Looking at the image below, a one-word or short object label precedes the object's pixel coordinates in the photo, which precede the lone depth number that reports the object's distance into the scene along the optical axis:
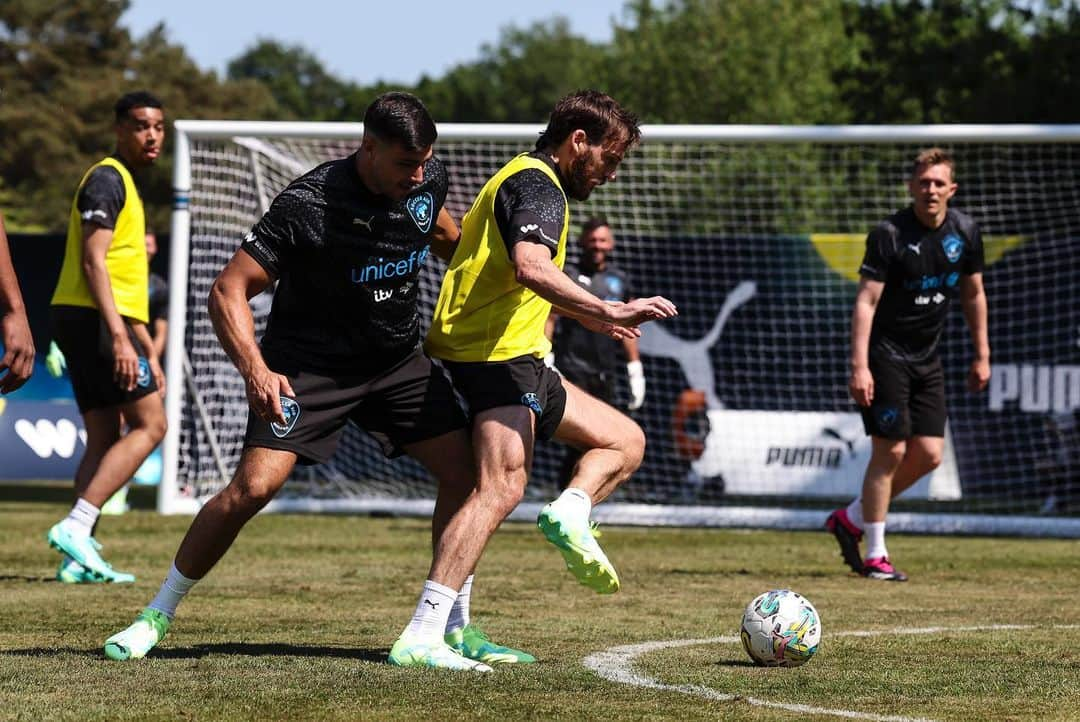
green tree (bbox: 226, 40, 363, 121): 123.19
